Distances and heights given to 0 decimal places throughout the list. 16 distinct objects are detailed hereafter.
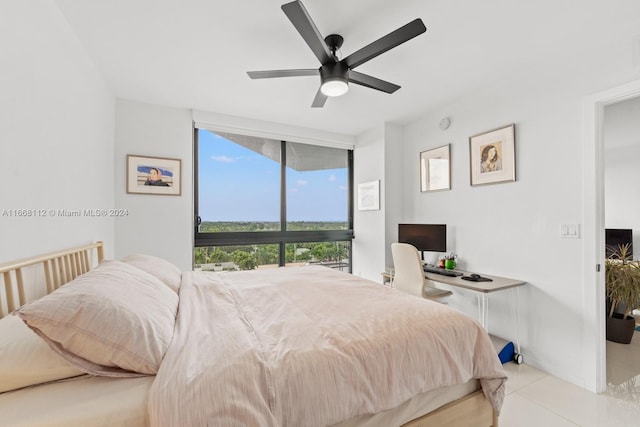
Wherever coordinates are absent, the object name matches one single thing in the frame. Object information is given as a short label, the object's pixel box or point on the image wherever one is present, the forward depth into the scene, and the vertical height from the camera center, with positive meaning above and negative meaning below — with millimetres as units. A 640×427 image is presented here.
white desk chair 2719 -614
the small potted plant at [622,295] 2533 -746
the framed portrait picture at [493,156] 2594 +567
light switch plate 2148 -135
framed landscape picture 2992 +427
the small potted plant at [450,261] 3037 -516
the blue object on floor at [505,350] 2428 -1193
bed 827 -525
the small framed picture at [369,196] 3875 +261
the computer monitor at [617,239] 3184 -289
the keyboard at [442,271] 2768 -592
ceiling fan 1514 +1023
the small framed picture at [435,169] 3242 +539
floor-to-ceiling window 3568 +158
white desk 2314 -609
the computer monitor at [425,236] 3156 -260
